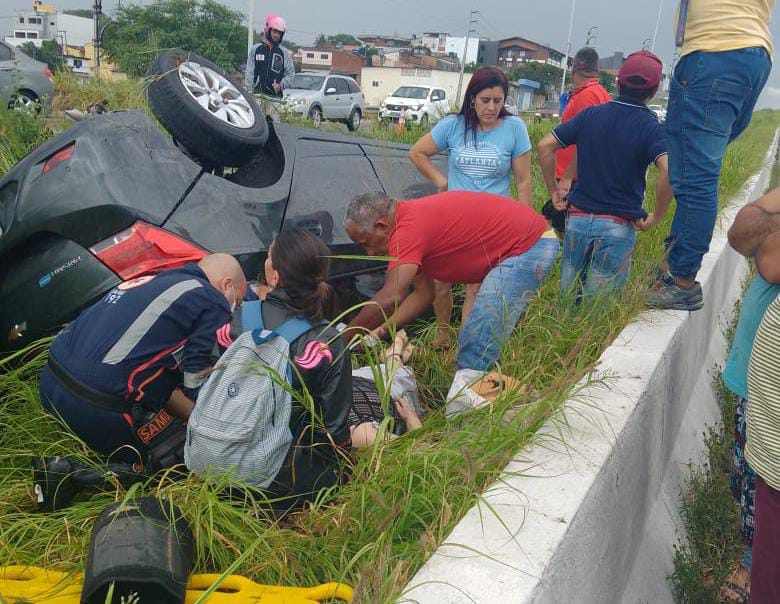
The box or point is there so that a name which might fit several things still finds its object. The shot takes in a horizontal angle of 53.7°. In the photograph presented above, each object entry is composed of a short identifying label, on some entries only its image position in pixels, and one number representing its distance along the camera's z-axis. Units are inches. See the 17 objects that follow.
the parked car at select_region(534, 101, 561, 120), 1657.2
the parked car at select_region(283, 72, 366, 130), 864.3
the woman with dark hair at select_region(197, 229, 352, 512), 96.3
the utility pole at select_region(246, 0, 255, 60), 667.0
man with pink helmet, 362.9
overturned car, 125.0
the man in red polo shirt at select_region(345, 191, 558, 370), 137.6
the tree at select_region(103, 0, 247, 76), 1657.2
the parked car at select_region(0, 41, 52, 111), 440.8
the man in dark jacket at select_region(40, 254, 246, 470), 100.3
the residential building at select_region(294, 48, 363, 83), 3599.9
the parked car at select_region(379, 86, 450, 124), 1015.0
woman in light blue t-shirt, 179.8
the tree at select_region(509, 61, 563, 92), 3248.0
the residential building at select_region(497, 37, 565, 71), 4694.9
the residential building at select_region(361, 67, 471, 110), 2942.9
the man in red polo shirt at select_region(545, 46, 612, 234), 199.5
